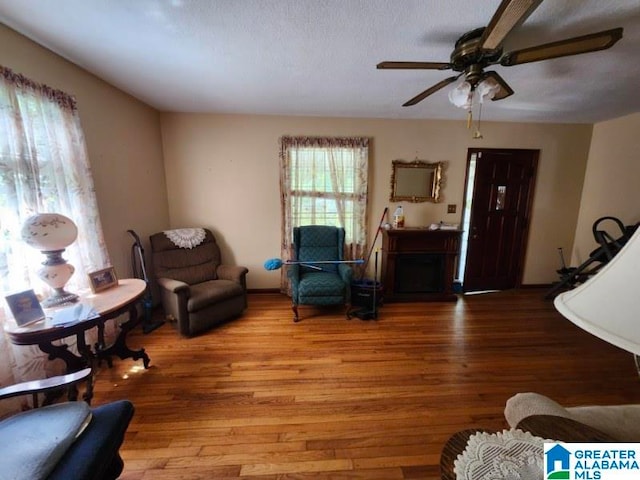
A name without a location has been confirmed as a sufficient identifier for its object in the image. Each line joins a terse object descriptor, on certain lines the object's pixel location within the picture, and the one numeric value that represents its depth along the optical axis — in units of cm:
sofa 93
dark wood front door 352
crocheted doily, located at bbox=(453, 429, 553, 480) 67
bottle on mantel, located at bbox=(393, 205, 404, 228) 344
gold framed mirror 347
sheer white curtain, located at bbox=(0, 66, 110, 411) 150
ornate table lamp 149
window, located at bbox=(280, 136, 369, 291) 332
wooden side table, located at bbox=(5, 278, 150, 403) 138
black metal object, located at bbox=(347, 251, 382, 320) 294
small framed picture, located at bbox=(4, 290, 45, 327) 140
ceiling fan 104
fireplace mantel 333
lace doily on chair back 298
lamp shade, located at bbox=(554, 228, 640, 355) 49
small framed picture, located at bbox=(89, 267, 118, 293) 186
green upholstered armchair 284
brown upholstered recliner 249
